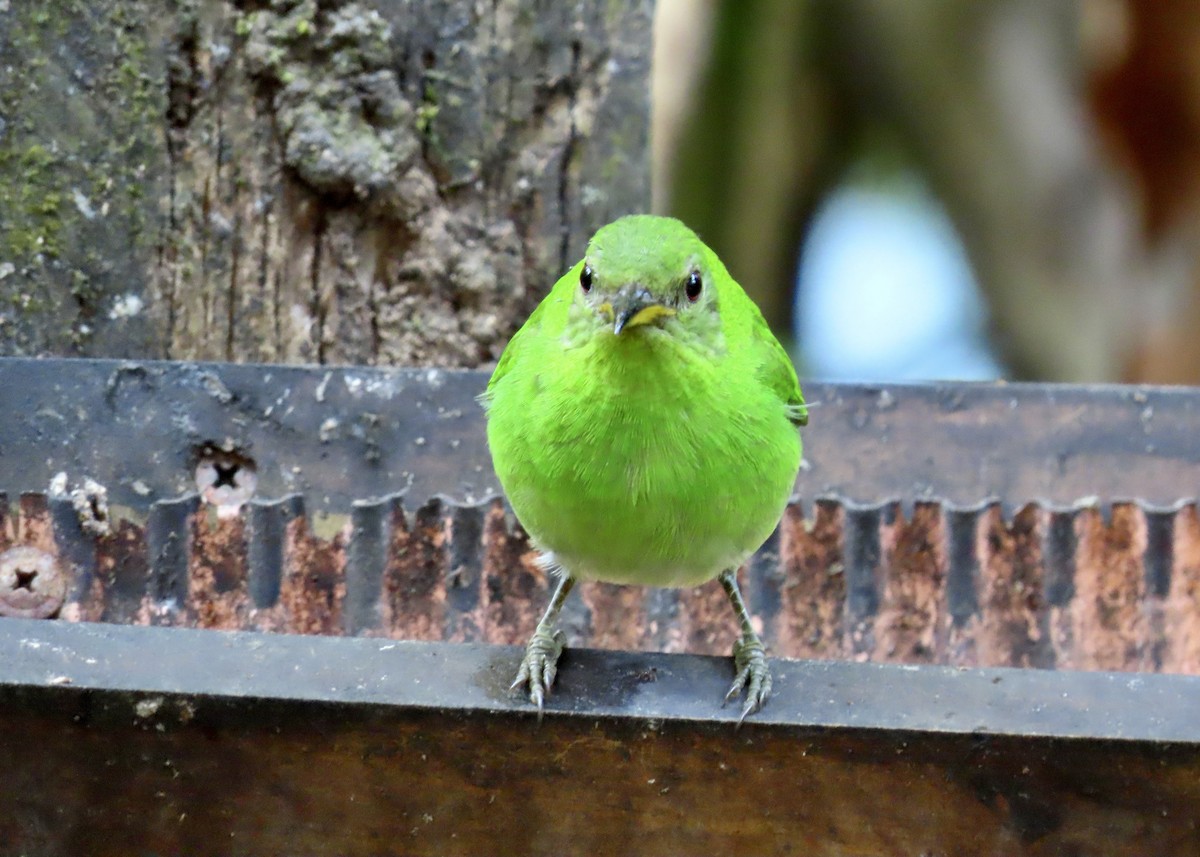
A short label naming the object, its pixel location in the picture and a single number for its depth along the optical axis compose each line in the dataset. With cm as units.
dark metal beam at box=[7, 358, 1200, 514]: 674
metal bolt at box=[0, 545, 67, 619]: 627
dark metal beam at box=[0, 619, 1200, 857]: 395
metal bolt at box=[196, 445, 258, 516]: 687
